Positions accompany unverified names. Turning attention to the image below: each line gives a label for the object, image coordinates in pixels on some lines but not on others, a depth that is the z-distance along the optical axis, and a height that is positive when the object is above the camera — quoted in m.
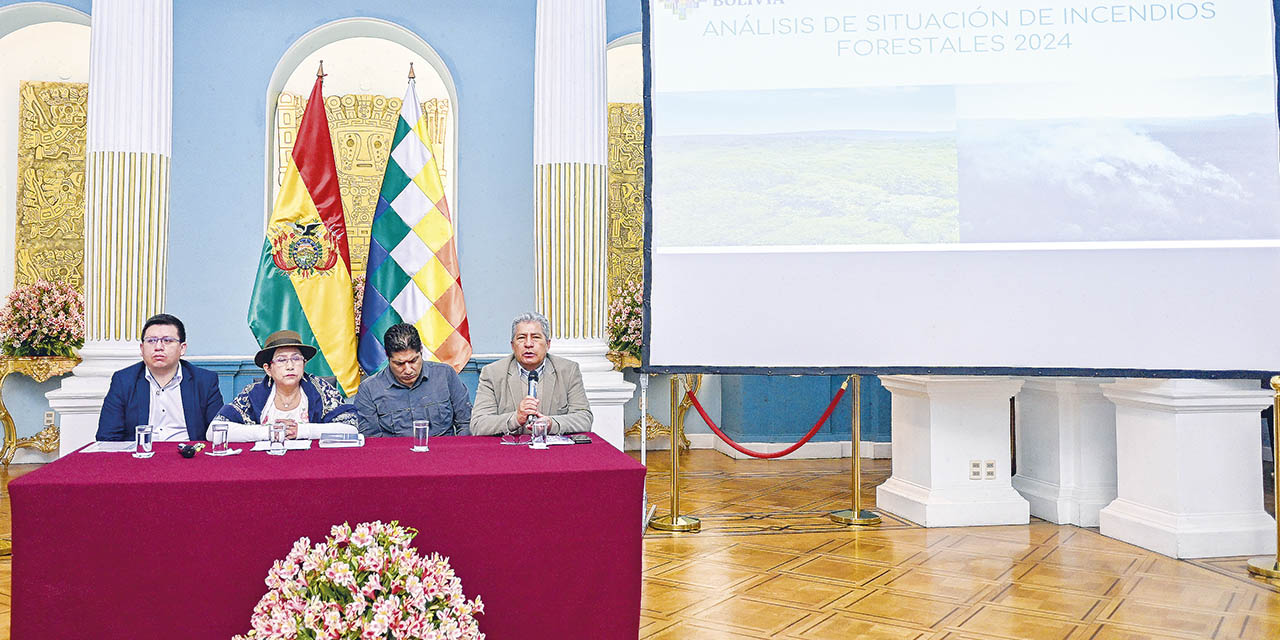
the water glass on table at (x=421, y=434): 2.80 -0.27
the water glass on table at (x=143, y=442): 2.61 -0.26
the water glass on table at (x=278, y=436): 2.69 -0.26
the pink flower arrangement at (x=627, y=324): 7.09 +0.13
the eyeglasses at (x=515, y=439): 2.98 -0.31
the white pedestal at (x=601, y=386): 5.00 -0.23
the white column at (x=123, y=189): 4.73 +0.78
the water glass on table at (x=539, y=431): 2.89 -0.27
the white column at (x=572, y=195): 5.10 +0.79
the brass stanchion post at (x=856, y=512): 4.84 -0.88
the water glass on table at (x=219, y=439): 2.65 -0.26
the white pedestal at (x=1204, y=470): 4.11 -0.57
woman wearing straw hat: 3.20 -0.18
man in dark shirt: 3.53 -0.20
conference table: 2.20 -0.45
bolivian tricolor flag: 4.69 +0.38
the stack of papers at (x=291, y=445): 2.79 -0.30
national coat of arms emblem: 4.72 +0.47
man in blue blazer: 3.28 -0.17
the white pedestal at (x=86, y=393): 4.53 -0.22
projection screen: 4.01 +0.65
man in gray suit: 3.53 -0.14
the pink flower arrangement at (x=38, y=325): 6.29 +0.13
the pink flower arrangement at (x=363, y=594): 2.04 -0.55
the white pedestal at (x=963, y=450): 4.79 -0.56
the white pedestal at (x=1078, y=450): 4.76 -0.56
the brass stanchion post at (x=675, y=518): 4.71 -0.89
